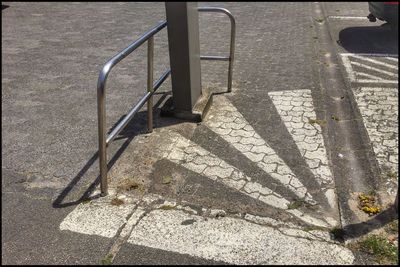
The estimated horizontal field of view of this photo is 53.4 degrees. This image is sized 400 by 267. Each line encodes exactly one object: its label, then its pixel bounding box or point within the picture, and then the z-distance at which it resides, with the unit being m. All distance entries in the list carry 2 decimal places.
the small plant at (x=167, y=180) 3.46
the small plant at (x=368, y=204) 3.05
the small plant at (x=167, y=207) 3.13
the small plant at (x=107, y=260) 2.61
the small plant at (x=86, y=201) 3.20
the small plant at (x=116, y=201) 3.16
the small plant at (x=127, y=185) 3.37
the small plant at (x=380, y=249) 2.60
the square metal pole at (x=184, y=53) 4.00
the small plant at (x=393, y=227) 2.83
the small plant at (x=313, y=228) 2.89
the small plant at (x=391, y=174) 3.50
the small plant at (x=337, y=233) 2.80
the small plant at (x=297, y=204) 3.14
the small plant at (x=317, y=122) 4.52
